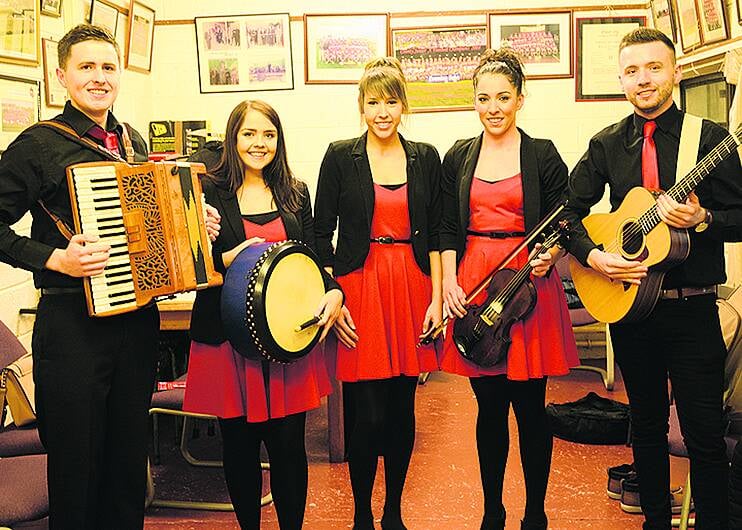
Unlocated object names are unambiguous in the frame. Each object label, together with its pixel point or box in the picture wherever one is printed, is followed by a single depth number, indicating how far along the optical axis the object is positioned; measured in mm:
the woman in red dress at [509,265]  2848
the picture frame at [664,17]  5027
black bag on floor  4227
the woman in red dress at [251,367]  2680
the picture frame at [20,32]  3783
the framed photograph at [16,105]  3801
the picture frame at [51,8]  4148
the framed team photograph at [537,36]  5816
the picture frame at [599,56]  5801
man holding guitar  2561
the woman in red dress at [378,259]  2908
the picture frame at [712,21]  4348
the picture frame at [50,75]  4141
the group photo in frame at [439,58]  5836
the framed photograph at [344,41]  5824
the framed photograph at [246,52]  5836
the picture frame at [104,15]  4785
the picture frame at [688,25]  4652
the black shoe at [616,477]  3549
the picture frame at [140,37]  5465
